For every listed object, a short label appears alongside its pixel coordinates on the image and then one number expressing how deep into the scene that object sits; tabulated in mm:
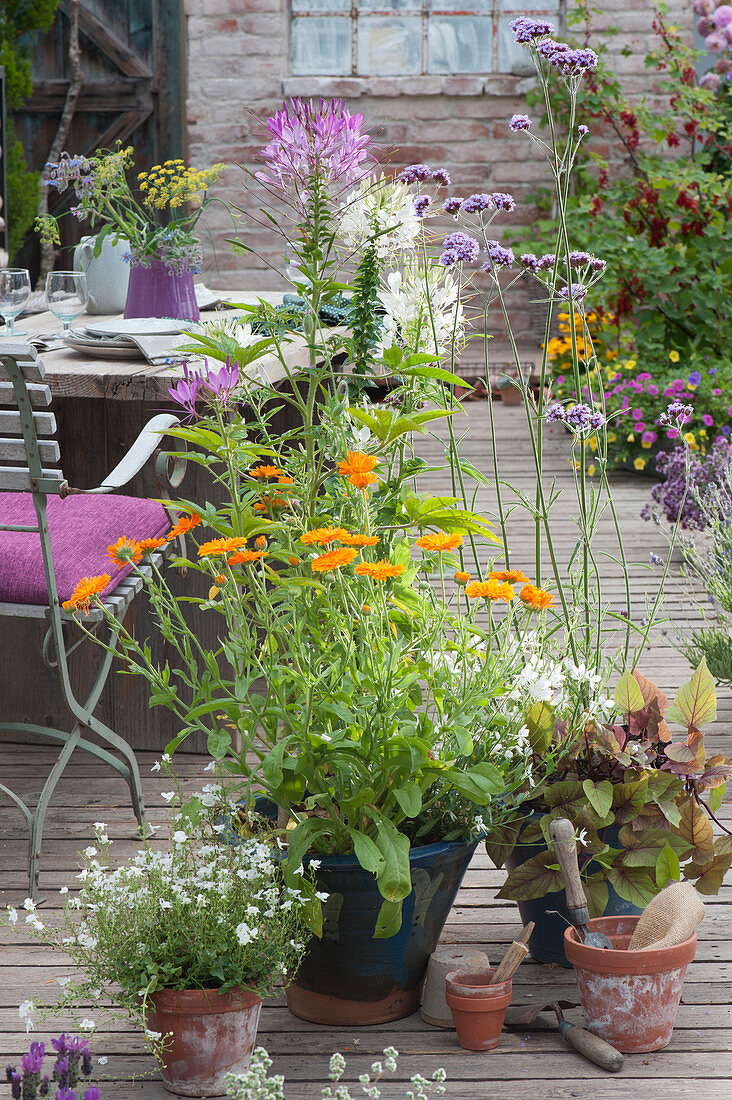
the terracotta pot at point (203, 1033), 4452
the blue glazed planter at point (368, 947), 4556
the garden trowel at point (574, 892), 4593
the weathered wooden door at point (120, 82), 12662
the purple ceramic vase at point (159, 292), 5738
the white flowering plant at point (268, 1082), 4182
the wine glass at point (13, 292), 5698
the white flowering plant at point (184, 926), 4454
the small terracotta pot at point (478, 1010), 4552
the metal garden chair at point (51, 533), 4933
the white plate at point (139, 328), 5554
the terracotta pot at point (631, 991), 4525
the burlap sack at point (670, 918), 4558
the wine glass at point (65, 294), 5730
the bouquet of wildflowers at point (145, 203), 5686
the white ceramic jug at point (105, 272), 5978
